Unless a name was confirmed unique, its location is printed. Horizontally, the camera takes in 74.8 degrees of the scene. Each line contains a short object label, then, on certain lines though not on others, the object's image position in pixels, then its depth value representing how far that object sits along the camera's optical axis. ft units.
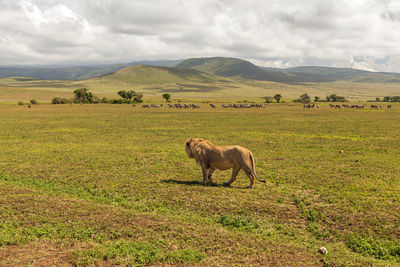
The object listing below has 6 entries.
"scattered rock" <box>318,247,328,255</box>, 23.17
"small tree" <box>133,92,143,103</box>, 433.07
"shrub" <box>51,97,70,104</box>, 377.50
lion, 38.58
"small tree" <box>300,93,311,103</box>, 505.45
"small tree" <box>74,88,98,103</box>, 401.29
